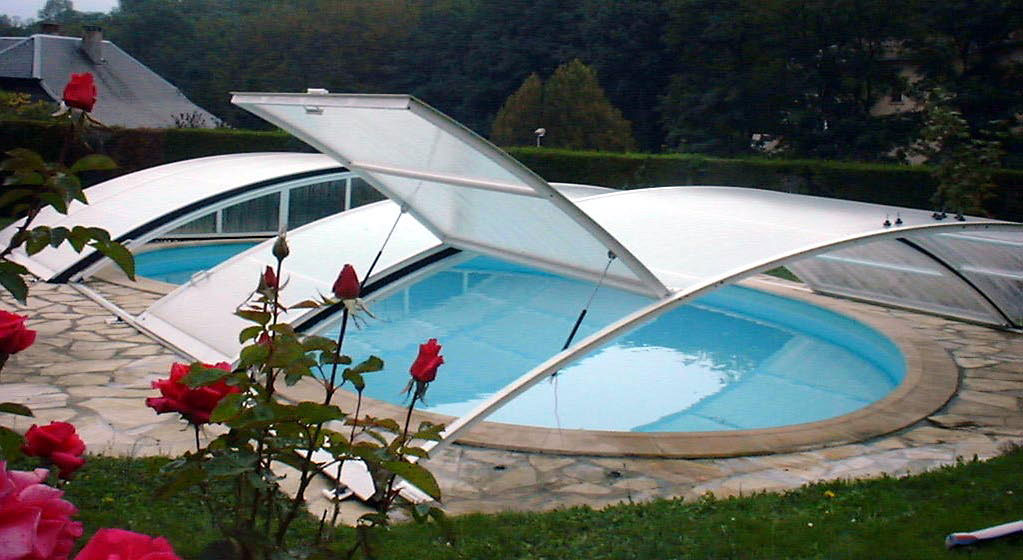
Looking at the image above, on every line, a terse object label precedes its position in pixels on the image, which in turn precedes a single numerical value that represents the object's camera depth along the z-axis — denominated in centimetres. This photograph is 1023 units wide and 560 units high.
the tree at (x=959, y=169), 1136
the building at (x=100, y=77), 2948
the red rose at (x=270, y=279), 190
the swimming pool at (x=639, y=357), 805
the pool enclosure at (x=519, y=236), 570
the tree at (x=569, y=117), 2252
